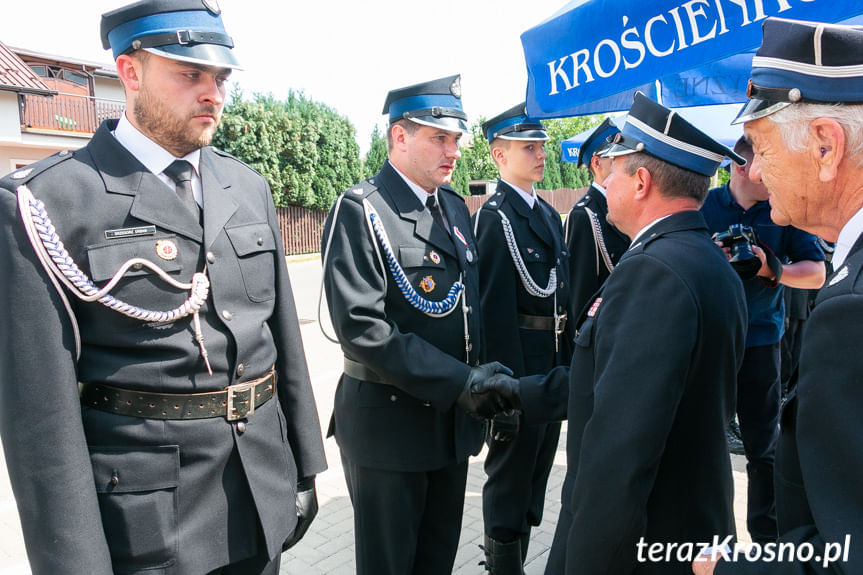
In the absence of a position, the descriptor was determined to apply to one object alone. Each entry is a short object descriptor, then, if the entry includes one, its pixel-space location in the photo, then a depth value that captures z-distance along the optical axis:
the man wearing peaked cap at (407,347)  2.45
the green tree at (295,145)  19.89
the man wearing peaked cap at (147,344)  1.58
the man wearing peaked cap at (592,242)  3.61
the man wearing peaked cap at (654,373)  1.57
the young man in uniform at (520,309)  3.26
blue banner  2.13
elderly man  1.03
